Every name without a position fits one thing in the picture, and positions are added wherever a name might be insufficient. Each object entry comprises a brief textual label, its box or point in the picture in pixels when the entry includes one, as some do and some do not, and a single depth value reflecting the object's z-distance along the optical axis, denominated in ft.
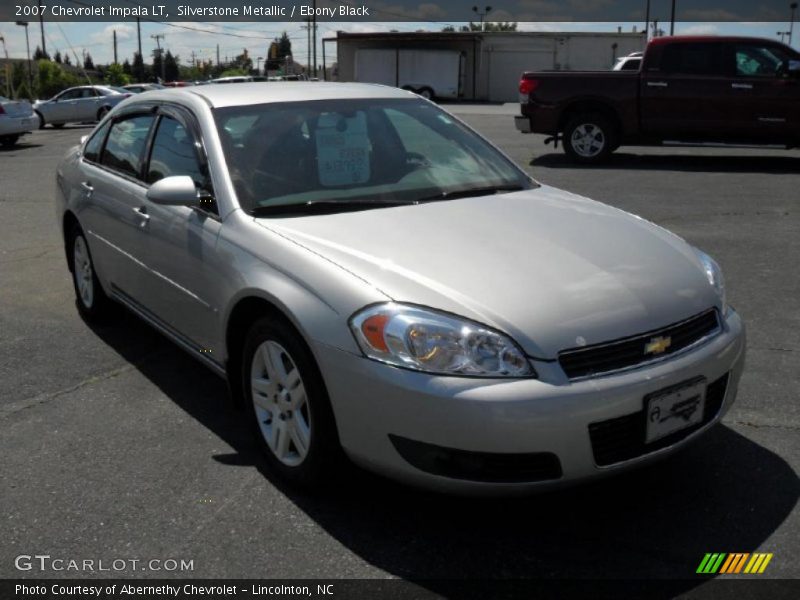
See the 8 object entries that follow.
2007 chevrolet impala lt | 9.74
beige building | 171.42
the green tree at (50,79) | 232.53
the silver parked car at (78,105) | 99.60
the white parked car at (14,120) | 67.51
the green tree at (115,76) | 225.15
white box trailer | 163.73
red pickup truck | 44.01
